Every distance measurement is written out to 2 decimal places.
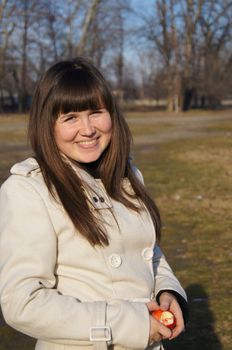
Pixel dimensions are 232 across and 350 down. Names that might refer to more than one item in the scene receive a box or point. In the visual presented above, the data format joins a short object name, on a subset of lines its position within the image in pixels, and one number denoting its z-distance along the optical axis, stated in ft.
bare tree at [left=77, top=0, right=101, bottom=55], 117.29
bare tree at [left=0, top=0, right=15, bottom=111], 119.45
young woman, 5.11
